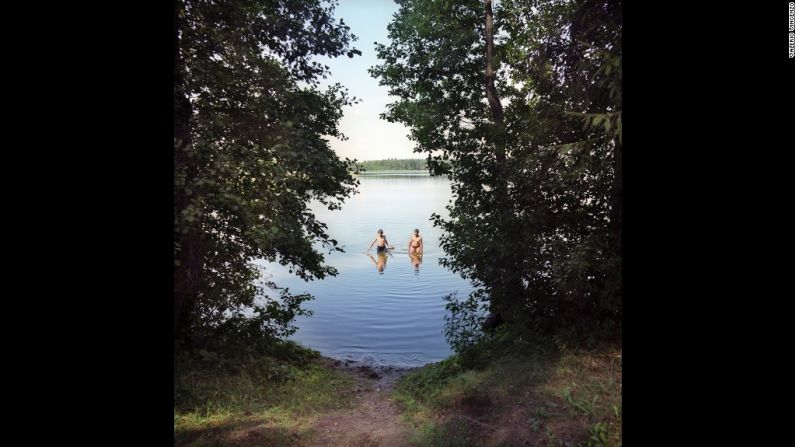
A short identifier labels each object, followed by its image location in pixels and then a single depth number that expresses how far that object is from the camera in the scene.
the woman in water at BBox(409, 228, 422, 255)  13.05
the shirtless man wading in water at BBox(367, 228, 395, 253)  14.05
